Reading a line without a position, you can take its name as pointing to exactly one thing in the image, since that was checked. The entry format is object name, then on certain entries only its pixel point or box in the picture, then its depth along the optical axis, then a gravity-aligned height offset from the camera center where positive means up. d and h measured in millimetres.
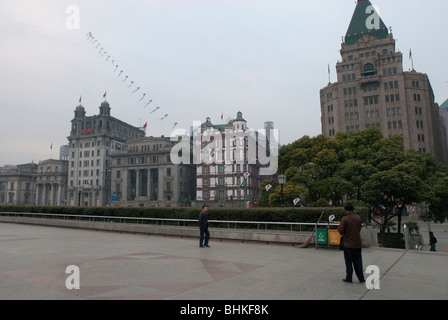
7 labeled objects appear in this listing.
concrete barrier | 15914 -1742
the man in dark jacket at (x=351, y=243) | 7766 -1073
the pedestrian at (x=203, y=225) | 14820 -1052
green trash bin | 14133 -1590
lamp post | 22308 +1585
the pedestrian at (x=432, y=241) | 23219 -3095
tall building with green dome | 79938 +27118
